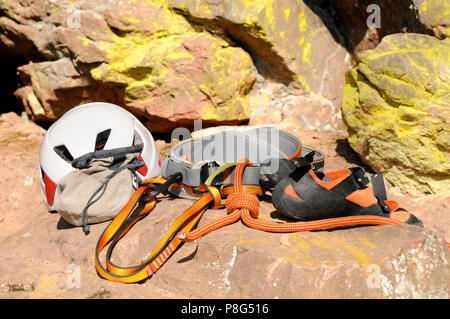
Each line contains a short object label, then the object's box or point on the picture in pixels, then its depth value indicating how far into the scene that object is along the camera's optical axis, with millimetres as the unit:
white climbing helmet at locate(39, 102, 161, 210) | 2918
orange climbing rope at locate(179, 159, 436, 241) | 2062
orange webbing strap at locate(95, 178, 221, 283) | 1975
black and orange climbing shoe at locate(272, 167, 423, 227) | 2074
